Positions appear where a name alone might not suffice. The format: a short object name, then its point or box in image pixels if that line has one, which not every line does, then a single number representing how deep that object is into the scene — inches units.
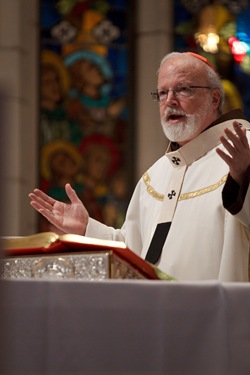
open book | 194.6
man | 269.6
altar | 177.1
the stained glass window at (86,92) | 610.3
